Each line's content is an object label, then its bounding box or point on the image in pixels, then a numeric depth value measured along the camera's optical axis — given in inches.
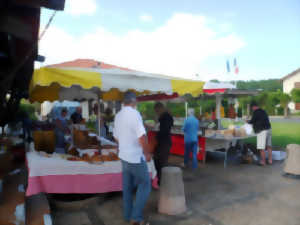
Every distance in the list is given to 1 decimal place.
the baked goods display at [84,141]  188.3
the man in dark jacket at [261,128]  246.2
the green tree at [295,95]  1274.7
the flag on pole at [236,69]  1228.1
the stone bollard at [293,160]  205.9
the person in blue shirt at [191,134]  238.2
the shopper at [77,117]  318.0
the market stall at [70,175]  136.6
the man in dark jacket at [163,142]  197.0
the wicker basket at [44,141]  168.2
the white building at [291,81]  1661.2
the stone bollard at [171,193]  139.8
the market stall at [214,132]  264.5
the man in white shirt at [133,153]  114.6
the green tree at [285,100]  1236.5
